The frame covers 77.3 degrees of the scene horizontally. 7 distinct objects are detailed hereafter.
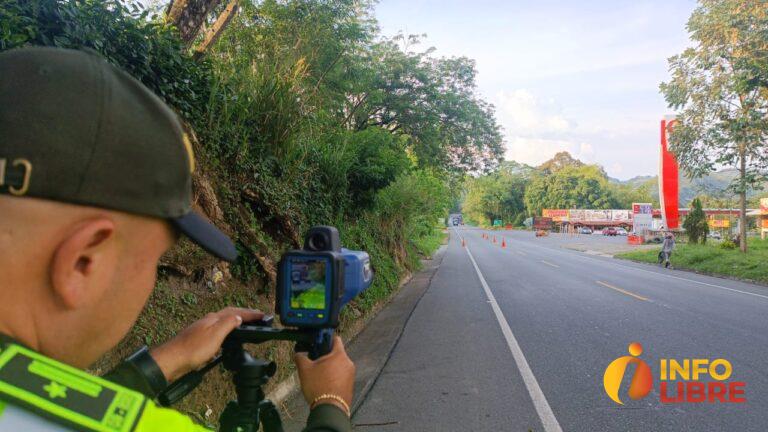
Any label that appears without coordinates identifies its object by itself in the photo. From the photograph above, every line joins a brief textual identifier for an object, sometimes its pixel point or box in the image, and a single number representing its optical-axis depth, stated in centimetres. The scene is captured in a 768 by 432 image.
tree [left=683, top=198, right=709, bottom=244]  2661
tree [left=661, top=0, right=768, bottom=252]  1695
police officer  66
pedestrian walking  2109
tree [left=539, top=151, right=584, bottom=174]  9300
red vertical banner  2705
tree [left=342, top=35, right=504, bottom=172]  1753
